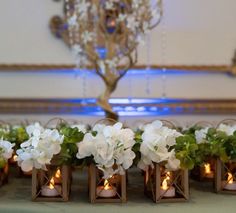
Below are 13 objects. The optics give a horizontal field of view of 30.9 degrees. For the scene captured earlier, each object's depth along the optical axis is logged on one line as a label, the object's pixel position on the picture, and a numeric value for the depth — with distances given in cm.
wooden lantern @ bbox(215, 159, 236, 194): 146
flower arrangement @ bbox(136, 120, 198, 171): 129
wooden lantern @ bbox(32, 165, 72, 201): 133
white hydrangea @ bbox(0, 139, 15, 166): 140
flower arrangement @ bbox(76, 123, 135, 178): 126
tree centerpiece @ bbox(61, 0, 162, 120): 287
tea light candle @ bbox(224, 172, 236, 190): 147
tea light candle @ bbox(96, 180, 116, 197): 133
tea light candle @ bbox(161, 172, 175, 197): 134
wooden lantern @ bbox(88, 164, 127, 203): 131
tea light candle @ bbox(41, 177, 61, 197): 135
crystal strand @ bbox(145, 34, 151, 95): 372
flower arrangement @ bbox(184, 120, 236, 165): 142
